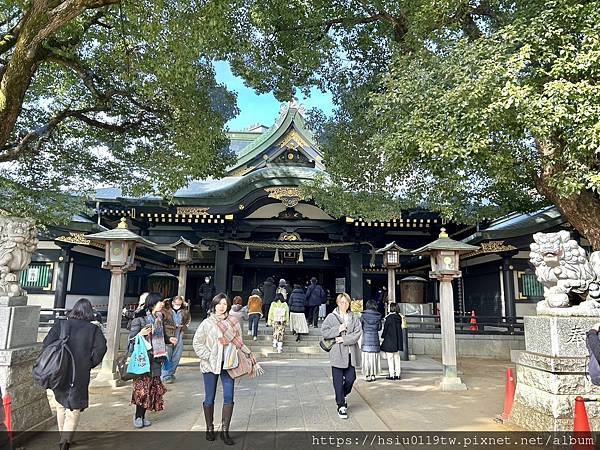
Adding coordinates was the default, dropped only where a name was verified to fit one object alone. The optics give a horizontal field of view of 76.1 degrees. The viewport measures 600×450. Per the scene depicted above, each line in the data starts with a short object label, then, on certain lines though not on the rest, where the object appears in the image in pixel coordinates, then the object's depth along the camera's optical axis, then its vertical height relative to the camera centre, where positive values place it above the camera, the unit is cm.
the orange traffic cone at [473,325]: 1198 -96
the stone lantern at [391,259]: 1096 +97
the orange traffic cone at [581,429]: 366 -126
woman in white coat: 434 -85
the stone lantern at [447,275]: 773 +40
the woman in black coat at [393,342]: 827 -106
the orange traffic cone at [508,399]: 534 -145
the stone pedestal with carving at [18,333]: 429 -52
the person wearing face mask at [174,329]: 719 -72
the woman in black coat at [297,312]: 1145 -59
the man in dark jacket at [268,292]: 1322 -1
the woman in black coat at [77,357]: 386 -69
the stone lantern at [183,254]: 1192 +113
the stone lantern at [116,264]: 789 +54
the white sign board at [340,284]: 1692 +38
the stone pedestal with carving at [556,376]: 439 -94
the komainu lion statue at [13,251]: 465 +46
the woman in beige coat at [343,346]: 525 -73
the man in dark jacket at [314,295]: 1273 -9
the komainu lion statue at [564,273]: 478 +29
